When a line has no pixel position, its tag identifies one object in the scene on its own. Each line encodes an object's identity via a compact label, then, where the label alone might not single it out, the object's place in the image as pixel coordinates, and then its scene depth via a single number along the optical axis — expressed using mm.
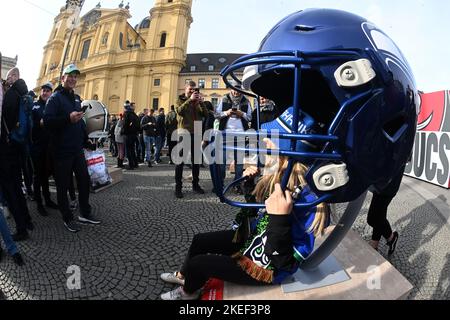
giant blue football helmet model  1238
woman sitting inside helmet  1416
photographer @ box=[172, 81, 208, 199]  4602
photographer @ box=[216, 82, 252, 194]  4373
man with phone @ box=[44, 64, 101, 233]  3119
